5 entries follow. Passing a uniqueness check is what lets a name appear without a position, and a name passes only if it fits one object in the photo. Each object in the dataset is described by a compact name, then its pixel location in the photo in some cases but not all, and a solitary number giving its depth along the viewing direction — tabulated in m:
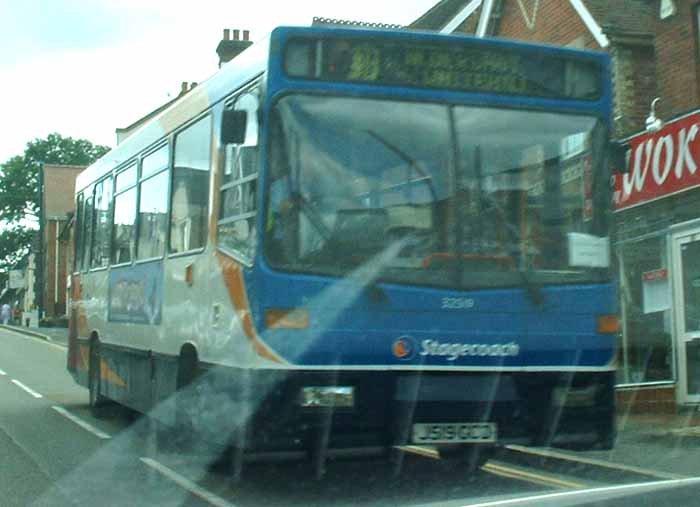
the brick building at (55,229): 78.38
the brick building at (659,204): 15.33
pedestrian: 74.24
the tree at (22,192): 89.81
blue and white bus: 7.98
